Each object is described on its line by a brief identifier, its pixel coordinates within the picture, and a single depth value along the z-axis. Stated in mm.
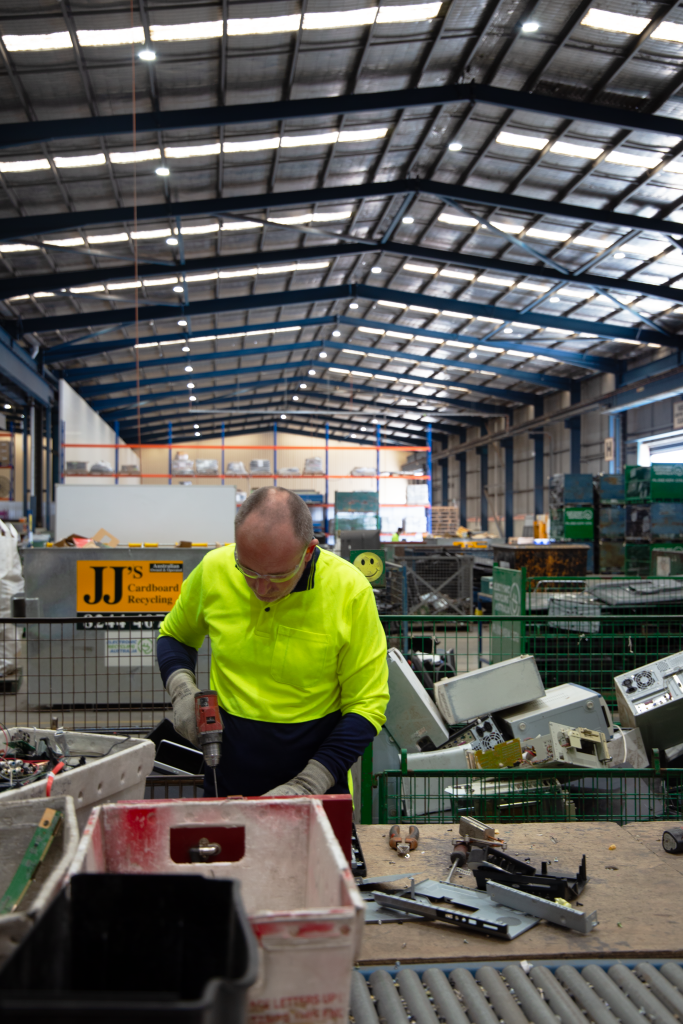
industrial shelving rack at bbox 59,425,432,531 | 19139
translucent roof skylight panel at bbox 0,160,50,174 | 10008
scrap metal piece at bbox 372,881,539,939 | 1886
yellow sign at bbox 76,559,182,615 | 5766
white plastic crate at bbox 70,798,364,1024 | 1398
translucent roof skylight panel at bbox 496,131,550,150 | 11570
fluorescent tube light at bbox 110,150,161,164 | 10330
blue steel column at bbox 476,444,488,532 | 32812
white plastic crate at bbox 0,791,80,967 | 1480
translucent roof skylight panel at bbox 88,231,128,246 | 13023
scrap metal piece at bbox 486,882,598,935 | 1873
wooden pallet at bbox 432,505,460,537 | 24469
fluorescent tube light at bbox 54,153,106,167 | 10203
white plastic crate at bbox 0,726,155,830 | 1833
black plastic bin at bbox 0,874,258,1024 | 1036
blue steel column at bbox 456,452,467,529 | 35688
